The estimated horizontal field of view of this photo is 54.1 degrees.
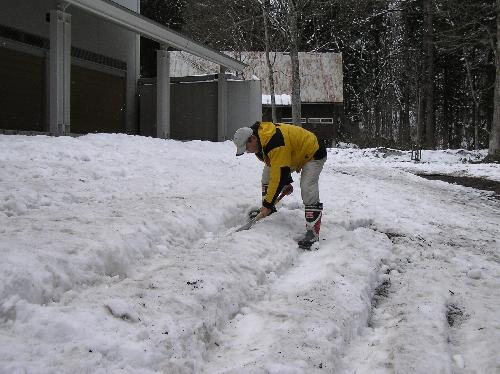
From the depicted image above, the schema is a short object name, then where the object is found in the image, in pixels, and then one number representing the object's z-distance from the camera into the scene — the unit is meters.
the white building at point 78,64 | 10.33
